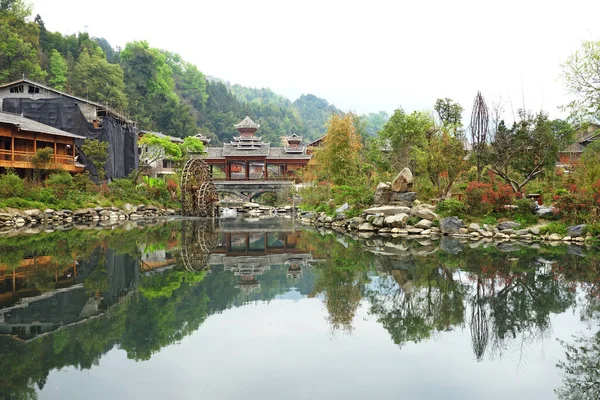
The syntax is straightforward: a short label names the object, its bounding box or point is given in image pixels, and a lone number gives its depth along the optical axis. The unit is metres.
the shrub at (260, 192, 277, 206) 48.34
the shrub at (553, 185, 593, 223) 15.77
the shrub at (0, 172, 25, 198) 22.12
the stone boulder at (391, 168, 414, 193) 20.42
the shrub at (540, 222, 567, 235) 15.81
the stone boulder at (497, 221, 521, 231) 16.94
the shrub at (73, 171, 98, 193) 26.62
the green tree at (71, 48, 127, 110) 48.31
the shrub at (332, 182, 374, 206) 22.41
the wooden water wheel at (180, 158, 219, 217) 30.00
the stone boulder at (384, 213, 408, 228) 19.00
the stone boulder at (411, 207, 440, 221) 18.83
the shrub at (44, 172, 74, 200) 24.66
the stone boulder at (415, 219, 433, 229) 18.54
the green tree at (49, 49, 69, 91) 48.44
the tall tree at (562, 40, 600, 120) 18.38
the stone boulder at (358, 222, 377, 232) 19.80
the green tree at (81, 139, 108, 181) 29.94
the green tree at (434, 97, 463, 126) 34.50
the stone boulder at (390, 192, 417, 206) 20.56
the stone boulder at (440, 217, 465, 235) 17.89
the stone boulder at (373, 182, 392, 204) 21.12
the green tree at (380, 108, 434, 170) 29.94
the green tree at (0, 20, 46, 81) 40.56
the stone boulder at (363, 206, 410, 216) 19.84
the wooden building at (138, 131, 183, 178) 45.28
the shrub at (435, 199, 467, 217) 18.80
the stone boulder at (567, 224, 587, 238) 15.31
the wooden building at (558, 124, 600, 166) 27.67
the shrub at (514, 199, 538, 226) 17.33
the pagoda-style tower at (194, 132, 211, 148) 54.40
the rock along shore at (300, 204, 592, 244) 16.06
